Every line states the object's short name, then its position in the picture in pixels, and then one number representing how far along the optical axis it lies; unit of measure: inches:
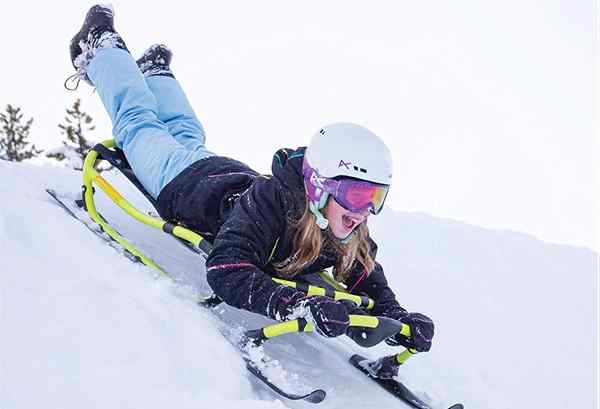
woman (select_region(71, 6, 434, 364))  114.0
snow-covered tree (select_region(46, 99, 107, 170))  847.1
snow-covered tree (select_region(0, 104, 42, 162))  889.5
